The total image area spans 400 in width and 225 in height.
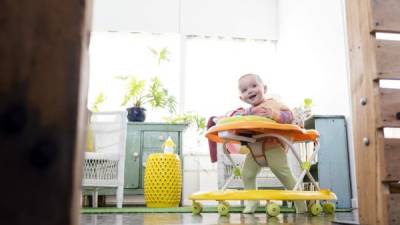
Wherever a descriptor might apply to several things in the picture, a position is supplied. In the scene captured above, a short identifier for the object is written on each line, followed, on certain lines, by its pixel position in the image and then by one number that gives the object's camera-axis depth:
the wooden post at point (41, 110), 0.35
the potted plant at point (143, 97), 4.24
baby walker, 2.09
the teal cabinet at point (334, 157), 3.21
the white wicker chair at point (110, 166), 3.26
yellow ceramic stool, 3.65
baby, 2.33
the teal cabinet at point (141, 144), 3.94
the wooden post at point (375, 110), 1.24
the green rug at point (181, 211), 2.47
